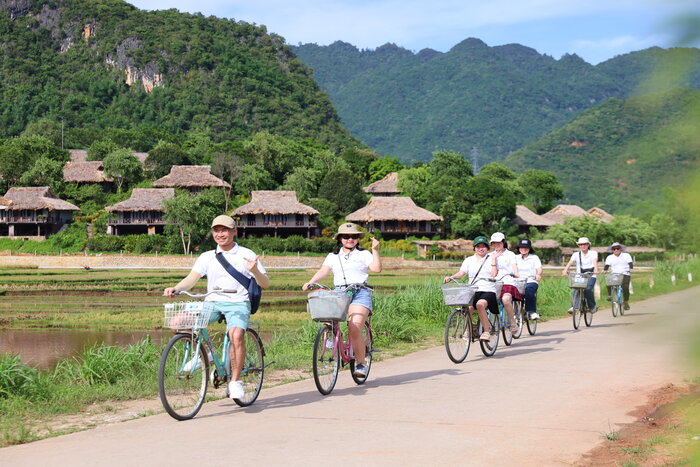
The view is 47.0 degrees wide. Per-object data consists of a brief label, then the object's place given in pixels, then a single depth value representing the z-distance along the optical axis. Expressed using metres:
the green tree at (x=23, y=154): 75.12
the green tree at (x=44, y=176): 73.06
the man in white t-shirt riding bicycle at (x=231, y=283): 6.85
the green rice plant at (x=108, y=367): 8.77
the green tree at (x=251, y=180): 76.75
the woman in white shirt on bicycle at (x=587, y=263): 14.84
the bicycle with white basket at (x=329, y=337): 7.64
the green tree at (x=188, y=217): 60.28
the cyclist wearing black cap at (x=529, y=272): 13.79
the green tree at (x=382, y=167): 91.44
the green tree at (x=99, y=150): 84.62
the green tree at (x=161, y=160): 78.88
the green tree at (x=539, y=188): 89.50
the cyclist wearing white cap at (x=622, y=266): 16.67
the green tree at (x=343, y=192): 74.44
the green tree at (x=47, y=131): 100.69
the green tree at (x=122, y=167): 75.12
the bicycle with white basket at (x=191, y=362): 6.50
